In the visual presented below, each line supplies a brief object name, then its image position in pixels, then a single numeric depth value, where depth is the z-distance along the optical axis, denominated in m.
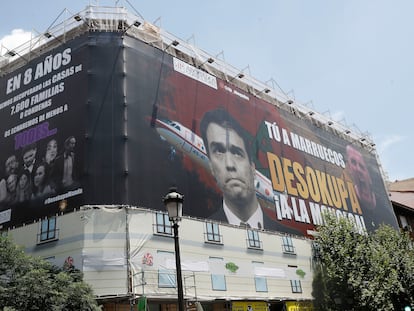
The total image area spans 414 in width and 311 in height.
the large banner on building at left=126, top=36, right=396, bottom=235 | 26.25
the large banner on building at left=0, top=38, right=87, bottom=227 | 24.69
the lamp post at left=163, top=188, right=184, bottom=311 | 11.70
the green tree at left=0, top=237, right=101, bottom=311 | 17.81
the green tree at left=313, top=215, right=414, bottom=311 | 29.62
